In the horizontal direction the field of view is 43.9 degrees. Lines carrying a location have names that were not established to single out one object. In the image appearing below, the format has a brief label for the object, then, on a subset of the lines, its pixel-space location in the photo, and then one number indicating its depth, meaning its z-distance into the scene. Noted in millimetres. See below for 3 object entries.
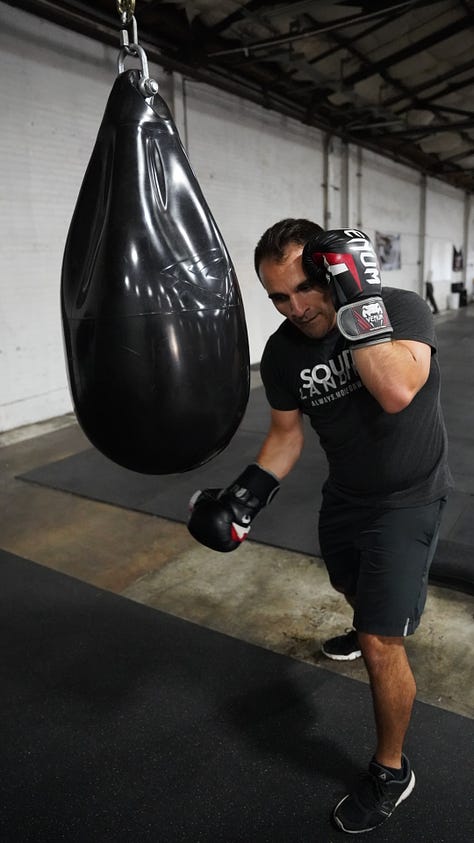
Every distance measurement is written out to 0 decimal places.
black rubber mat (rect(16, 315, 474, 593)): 2629
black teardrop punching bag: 1030
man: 1182
